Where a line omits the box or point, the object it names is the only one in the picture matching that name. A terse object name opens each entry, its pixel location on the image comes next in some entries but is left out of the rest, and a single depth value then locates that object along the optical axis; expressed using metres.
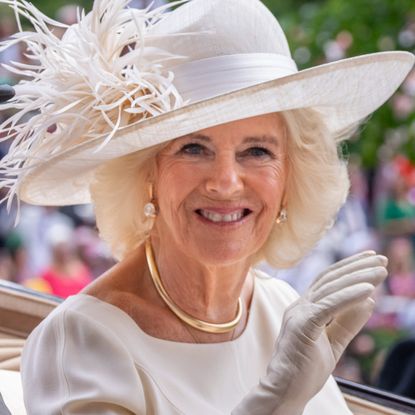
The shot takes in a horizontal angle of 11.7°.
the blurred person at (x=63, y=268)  9.91
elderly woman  3.71
